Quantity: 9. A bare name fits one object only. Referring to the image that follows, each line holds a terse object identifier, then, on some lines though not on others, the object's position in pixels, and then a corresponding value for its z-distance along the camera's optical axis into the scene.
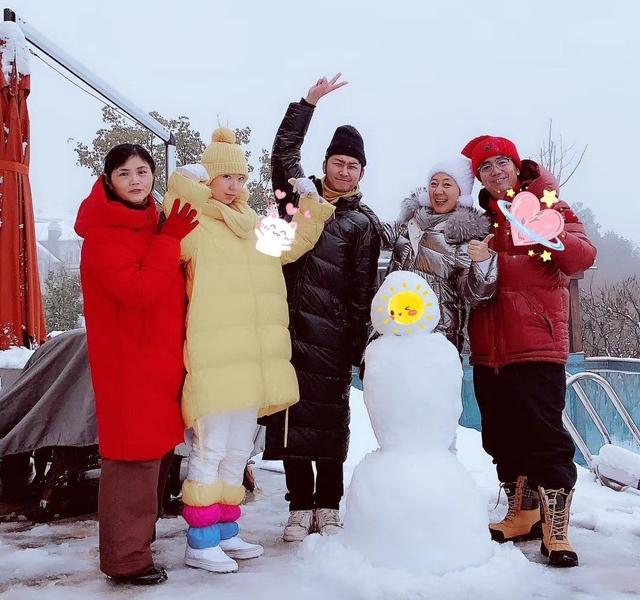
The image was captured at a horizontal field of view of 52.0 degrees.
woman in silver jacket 2.94
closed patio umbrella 4.34
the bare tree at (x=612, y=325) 16.26
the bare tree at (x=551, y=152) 19.62
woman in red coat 2.51
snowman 2.48
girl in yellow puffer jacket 2.67
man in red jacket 2.90
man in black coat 3.17
